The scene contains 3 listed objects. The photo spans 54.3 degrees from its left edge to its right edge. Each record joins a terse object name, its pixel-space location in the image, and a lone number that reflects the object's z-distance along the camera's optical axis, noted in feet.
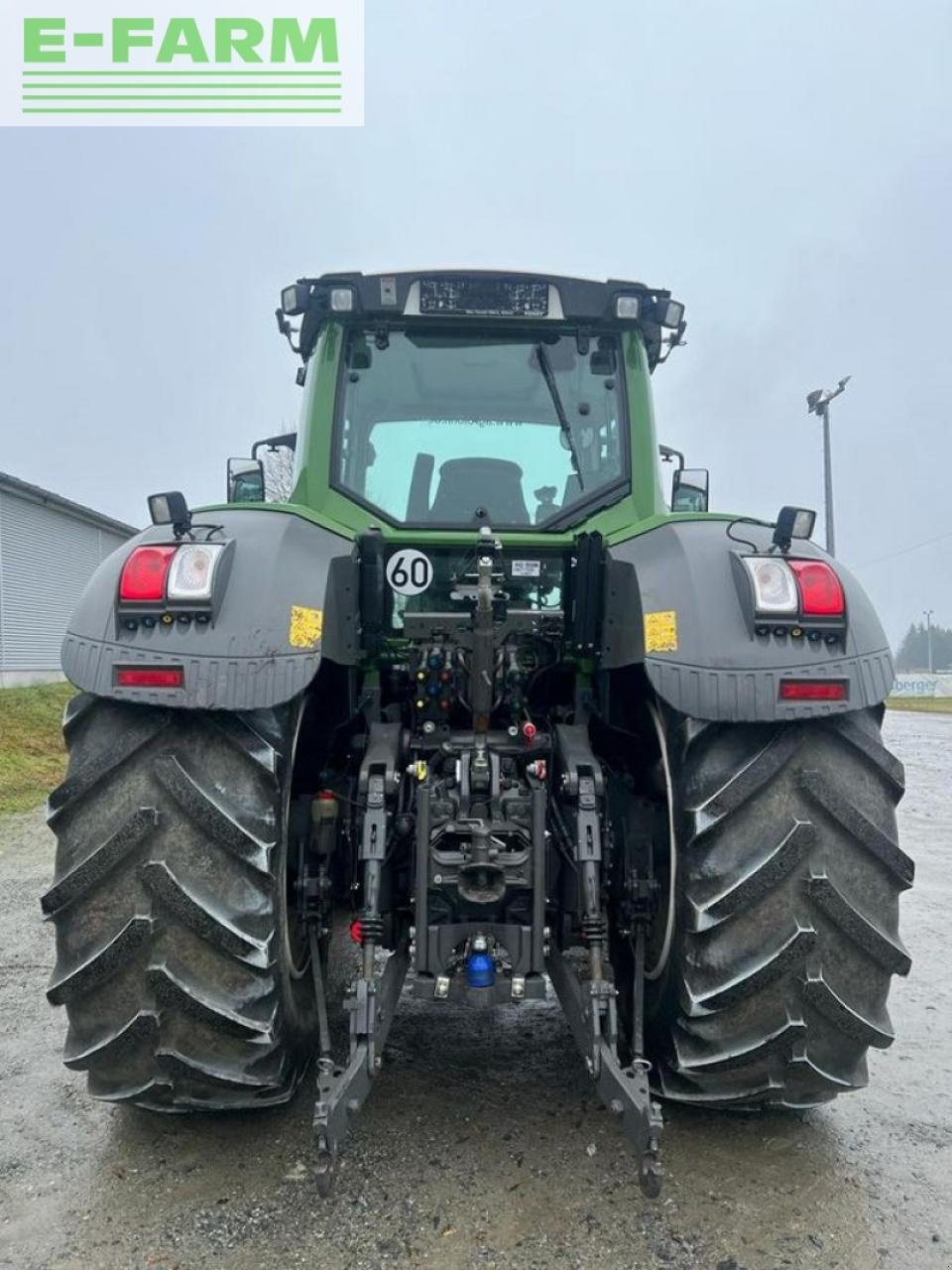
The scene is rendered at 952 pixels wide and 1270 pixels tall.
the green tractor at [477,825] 7.31
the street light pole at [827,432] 47.91
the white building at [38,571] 61.19
